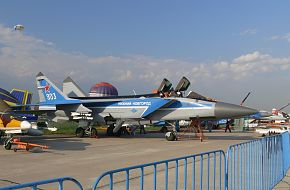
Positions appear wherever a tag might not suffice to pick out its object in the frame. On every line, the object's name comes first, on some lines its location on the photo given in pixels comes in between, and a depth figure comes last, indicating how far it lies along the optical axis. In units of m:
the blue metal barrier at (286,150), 8.44
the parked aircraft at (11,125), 11.74
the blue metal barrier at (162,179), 6.09
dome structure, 35.56
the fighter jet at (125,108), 16.67
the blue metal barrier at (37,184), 2.20
